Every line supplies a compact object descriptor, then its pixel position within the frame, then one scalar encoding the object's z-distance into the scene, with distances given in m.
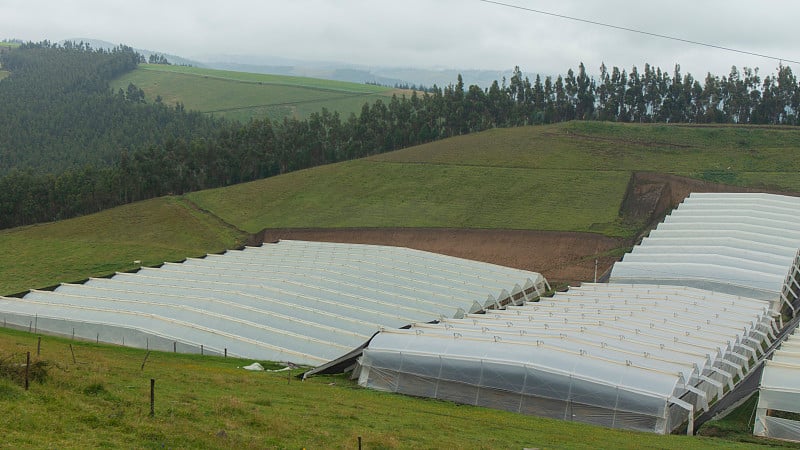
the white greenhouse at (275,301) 40.34
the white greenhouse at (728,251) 52.53
